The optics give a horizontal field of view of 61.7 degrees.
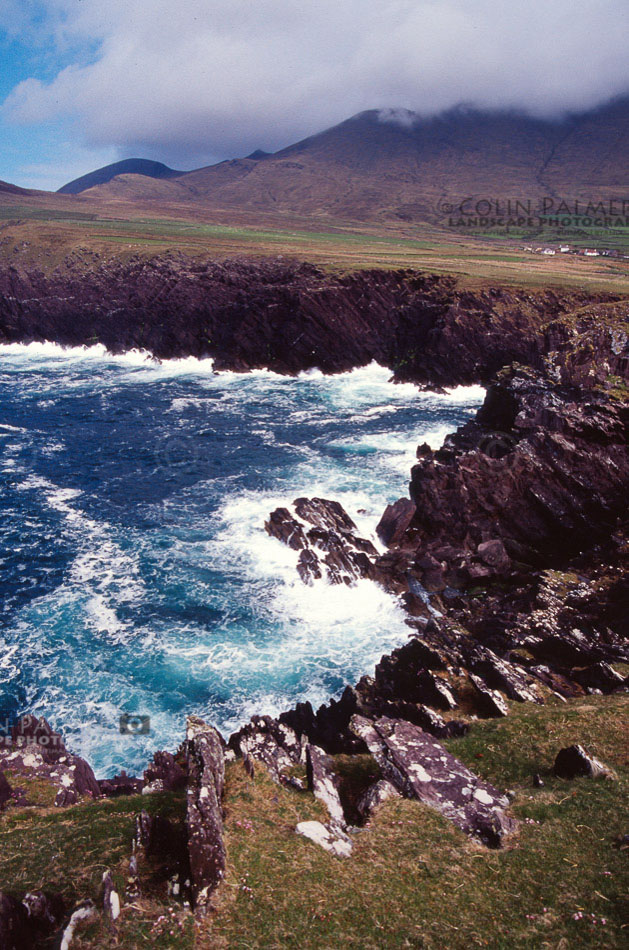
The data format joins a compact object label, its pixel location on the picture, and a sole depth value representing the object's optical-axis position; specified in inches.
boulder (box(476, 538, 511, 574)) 1481.3
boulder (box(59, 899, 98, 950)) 416.8
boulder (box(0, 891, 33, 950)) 406.3
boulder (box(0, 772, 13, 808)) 708.0
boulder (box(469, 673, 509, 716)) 855.1
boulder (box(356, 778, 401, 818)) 624.1
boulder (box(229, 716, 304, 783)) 711.4
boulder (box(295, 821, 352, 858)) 549.6
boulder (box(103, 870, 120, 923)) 442.6
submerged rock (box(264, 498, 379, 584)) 1520.7
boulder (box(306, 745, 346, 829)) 623.4
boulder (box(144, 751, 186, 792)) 680.4
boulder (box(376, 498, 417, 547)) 1648.6
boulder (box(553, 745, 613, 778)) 638.5
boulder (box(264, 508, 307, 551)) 1625.2
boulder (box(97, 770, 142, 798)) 786.8
